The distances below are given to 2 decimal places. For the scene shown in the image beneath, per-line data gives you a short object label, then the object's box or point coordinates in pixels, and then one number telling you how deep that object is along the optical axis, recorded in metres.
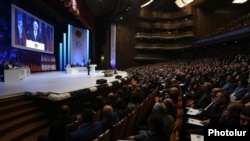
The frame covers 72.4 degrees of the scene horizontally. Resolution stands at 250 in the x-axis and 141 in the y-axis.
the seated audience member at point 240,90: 3.30
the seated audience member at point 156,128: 1.63
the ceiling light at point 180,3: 13.39
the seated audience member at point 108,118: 2.17
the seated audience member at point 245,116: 1.56
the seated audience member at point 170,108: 2.49
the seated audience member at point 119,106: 2.79
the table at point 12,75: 5.50
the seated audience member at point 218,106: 2.57
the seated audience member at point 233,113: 1.90
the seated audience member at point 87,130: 1.84
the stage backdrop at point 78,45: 12.72
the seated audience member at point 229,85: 4.03
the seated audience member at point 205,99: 3.45
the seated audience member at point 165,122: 1.92
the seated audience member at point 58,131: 1.99
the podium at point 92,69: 8.84
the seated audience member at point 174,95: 3.05
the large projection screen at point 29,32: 7.17
